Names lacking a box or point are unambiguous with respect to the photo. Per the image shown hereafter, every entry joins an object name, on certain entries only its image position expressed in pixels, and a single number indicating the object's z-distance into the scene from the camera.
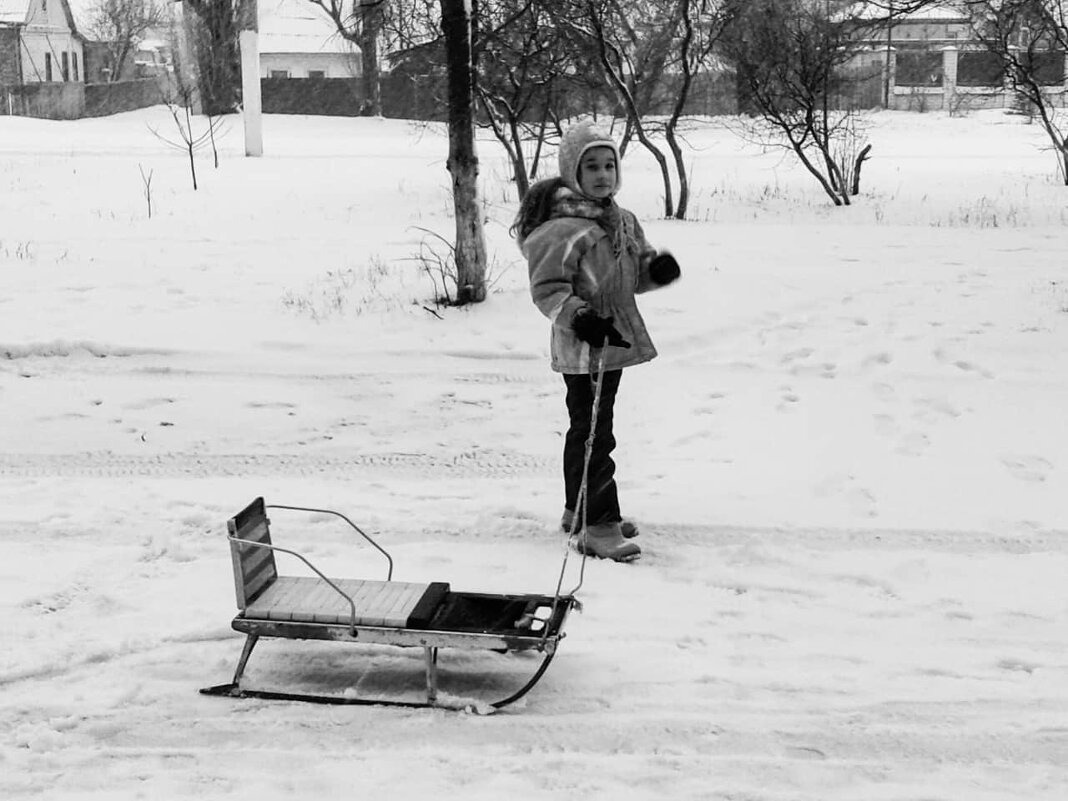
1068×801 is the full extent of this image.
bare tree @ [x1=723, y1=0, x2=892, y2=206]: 16.80
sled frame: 3.77
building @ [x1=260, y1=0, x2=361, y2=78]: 57.88
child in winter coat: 4.69
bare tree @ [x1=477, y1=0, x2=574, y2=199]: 14.91
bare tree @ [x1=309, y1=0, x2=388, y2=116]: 40.62
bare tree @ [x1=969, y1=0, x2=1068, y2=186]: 16.95
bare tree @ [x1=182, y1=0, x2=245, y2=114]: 37.09
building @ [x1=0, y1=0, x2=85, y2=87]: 48.97
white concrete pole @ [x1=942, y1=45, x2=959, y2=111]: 43.81
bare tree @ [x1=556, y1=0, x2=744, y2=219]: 14.61
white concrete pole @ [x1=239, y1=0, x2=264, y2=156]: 23.70
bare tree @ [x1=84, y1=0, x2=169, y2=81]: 60.66
